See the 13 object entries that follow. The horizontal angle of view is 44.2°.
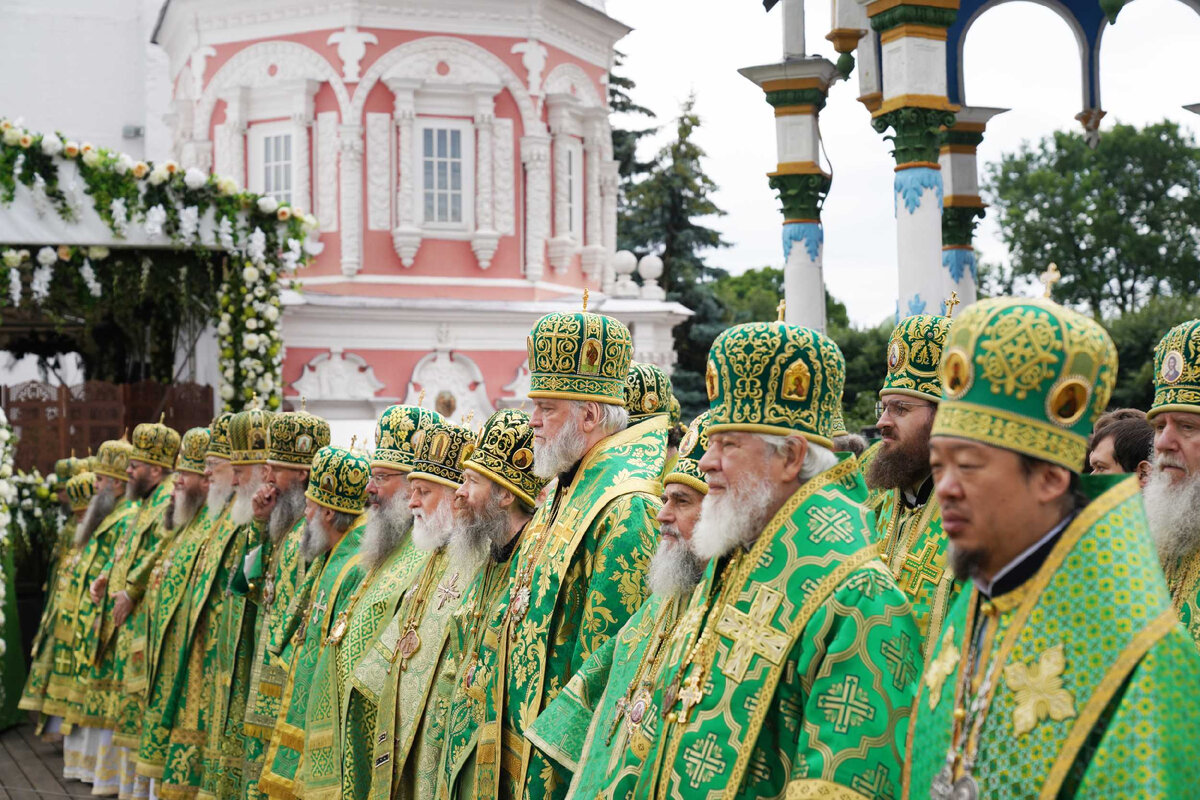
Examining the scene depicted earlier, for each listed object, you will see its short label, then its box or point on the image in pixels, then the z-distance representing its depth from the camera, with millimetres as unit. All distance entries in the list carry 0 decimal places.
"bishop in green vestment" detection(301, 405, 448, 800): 6047
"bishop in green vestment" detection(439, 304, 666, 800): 4809
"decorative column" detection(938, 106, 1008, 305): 13266
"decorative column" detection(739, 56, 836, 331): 12688
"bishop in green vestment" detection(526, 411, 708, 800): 3746
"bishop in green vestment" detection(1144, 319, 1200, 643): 4234
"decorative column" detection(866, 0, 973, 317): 10086
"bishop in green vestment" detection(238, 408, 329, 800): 7357
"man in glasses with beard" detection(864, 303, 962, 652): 4824
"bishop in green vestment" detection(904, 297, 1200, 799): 2490
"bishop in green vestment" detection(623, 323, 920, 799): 3221
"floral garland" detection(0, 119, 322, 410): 12992
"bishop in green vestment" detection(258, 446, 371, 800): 6684
